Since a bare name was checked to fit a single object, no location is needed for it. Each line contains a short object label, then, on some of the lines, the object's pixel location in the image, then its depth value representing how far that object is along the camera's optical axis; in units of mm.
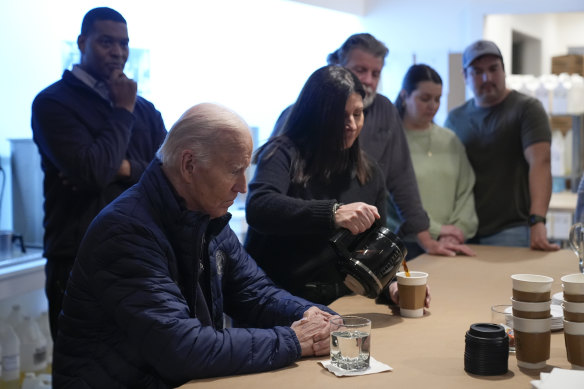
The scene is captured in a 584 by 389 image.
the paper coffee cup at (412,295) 2059
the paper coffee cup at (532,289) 1563
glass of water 1605
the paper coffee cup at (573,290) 1559
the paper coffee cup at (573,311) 1554
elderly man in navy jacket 1582
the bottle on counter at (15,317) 3508
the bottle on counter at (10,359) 3334
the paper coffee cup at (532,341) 1575
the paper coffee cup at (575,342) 1554
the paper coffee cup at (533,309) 1571
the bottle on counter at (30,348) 3459
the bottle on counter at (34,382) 3373
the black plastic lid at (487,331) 1562
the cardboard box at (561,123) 6562
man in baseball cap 3434
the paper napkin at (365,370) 1577
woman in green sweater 3445
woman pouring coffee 2354
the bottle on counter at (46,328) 3656
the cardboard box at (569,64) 8367
